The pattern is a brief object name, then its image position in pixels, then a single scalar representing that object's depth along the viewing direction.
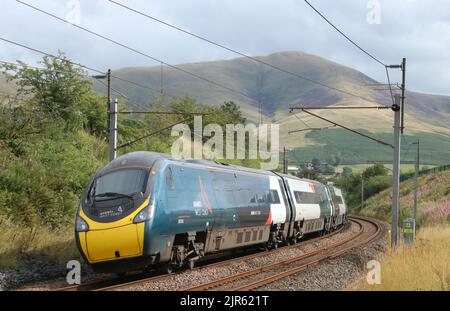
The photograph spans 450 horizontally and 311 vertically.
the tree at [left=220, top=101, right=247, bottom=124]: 93.28
